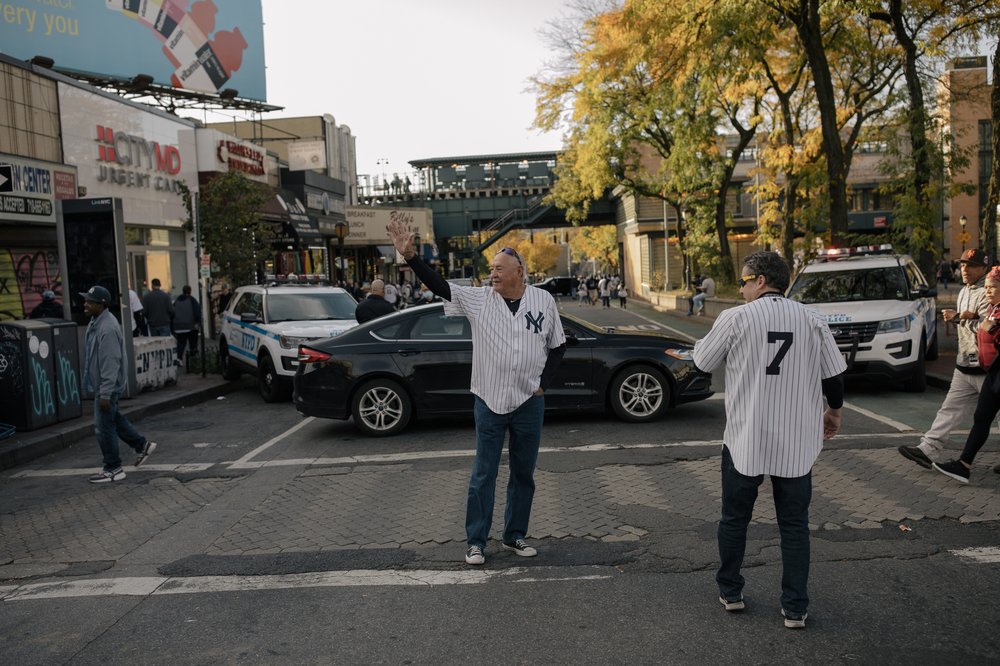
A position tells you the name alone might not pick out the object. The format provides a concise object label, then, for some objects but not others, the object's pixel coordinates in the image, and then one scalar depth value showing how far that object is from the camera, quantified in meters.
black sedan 9.73
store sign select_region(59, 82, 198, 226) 19.44
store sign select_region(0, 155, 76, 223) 16.36
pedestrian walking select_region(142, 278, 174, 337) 17.20
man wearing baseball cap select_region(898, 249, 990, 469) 7.05
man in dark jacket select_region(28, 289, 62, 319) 15.08
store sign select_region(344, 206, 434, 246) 42.19
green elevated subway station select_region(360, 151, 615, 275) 61.19
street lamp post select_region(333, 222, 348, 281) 25.88
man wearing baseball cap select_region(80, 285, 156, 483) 8.04
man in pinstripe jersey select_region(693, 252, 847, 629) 4.21
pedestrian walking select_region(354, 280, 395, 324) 11.95
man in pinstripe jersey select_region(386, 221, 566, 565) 5.18
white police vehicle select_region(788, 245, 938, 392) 11.63
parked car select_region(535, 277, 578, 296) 64.87
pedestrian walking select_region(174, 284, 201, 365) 17.00
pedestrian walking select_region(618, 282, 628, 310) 44.53
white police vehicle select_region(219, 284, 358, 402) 12.81
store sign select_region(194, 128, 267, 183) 24.86
